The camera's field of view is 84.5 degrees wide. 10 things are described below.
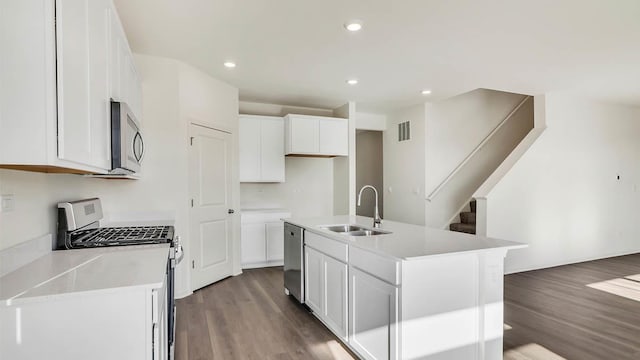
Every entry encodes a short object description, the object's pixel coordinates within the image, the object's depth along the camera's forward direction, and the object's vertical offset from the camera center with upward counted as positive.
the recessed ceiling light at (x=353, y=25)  2.84 +1.25
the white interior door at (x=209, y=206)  4.09 -0.35
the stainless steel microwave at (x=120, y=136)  1.83 +0.22
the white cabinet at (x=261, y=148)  5.21 +0.44
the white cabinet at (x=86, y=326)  1.21 -0.54
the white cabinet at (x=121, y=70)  1.96 +0.71
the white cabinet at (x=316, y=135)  5.35 +0.65
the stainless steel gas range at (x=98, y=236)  2.11 -0.39
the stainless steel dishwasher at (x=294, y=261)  3.48 -0.87
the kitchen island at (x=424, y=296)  2.04 -0.74
